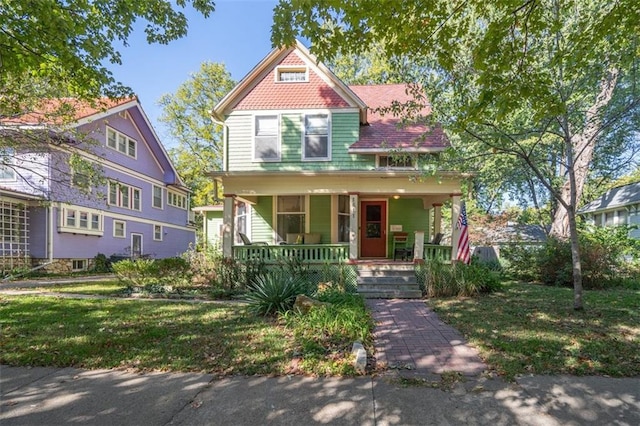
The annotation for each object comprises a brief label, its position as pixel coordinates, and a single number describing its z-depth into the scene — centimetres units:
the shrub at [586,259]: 1060
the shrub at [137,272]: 1039
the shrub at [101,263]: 1776
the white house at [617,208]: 1817
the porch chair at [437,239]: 1185
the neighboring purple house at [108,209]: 1461
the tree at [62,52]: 560
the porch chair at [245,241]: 1134
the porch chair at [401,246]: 1226
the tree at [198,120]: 2830
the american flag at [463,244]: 1046
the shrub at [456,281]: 916
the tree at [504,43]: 458
